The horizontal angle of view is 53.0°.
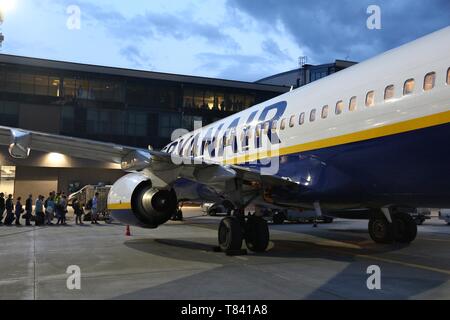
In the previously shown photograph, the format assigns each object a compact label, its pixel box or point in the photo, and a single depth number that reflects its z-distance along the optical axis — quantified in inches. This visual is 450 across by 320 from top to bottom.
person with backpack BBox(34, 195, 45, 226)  839.1
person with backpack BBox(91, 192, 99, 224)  881.5
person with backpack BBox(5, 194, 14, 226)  829.5
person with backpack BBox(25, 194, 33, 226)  836.6
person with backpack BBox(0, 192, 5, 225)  842.3
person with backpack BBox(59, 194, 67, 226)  866.8
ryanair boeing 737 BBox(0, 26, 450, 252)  286.4
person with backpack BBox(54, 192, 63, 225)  869.2
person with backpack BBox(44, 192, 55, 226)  859.4
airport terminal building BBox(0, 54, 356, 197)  1745.8
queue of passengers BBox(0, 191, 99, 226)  836.6
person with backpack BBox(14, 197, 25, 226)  828.0
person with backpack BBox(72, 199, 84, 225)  854.5
